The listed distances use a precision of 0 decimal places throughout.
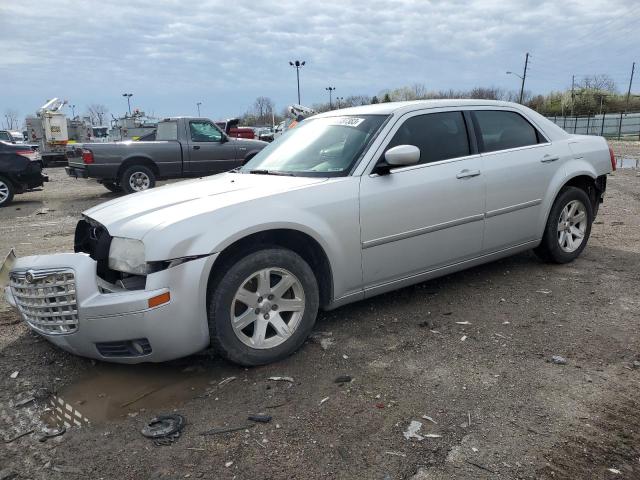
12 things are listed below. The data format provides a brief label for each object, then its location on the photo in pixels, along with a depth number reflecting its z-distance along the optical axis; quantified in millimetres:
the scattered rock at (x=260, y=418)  2854
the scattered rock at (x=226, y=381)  3268
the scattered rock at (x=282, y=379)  3285
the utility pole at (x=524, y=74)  58438
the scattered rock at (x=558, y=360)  3396
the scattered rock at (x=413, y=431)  2654
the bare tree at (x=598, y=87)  64725
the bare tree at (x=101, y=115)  87875
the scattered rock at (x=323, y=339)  3781
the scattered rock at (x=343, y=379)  3248
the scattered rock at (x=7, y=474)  2457
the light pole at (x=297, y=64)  50406
